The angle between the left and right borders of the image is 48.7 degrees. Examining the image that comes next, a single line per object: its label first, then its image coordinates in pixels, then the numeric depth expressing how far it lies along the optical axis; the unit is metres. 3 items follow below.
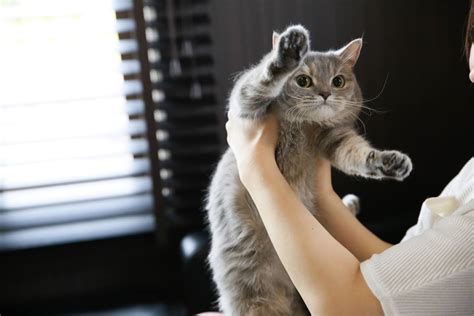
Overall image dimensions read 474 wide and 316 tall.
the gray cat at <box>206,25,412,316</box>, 1.24
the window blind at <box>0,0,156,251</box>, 1.94
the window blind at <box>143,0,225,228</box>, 1.97
